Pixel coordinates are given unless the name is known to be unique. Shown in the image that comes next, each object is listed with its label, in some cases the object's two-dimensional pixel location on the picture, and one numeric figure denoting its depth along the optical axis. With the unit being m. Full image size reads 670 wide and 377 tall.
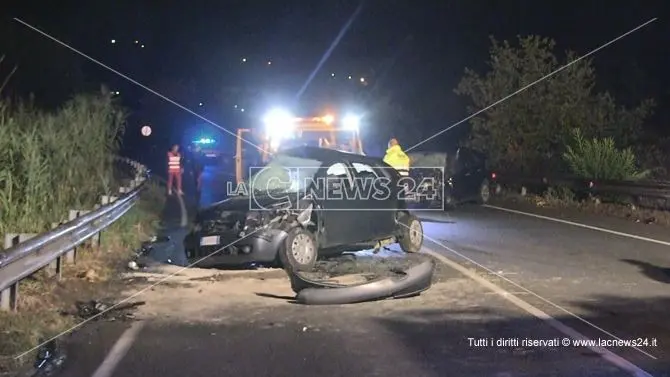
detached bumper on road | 8.55
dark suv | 21.33
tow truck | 19.41
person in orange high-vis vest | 22.94
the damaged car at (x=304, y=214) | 10.32
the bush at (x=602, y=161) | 21.59
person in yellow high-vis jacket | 17.67
